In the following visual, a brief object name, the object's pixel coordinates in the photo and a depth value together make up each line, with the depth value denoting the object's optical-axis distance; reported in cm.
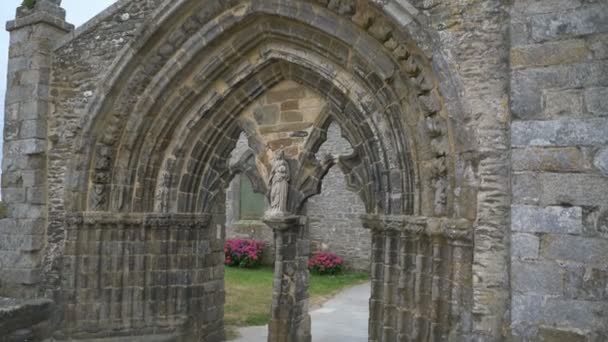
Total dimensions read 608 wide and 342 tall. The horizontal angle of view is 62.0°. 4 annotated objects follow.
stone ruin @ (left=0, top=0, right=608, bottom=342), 340
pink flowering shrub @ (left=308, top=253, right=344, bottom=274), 1327
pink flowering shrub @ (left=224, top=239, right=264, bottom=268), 1391
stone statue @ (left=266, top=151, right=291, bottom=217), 575
